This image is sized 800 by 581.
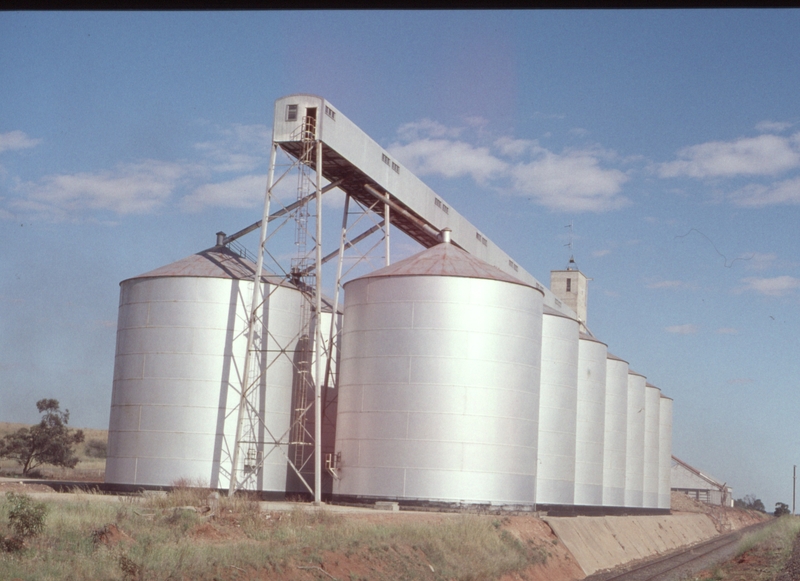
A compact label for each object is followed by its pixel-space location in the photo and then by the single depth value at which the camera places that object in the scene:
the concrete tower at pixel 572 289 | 76.69
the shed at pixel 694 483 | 104.31
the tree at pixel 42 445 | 64.62
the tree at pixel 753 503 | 160.50
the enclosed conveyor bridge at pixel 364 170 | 36.91
